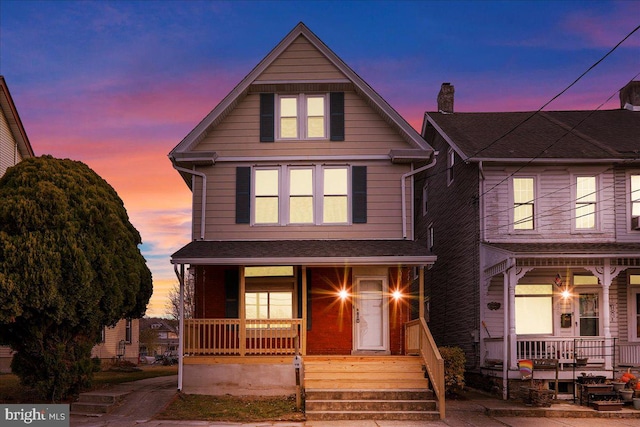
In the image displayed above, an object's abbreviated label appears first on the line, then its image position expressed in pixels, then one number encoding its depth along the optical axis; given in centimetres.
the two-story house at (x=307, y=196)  1989
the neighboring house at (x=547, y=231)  2088
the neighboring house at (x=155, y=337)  6912
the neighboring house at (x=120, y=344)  3338
